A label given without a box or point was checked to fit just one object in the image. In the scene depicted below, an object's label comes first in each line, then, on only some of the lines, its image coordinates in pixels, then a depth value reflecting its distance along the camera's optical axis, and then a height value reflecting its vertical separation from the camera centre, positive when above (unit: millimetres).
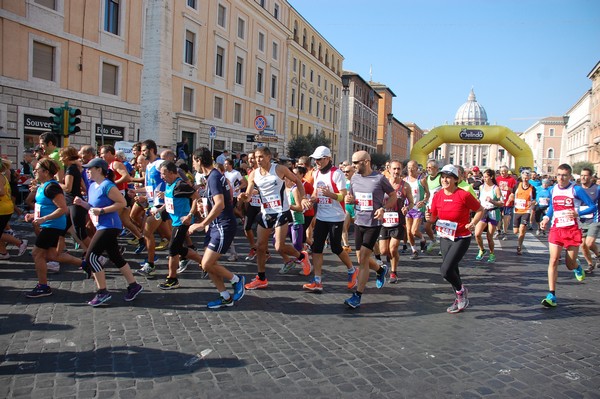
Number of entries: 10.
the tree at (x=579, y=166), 52844 +3443
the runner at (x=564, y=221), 6391 -352
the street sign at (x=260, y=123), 16094 +1947
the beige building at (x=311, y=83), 45094 +10674
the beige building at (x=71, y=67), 18094 +4519
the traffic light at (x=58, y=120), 12172 +1318
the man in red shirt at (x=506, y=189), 12921 +113
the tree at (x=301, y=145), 43375 +3452
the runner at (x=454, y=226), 5930 -435
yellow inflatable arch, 29656 +3304
